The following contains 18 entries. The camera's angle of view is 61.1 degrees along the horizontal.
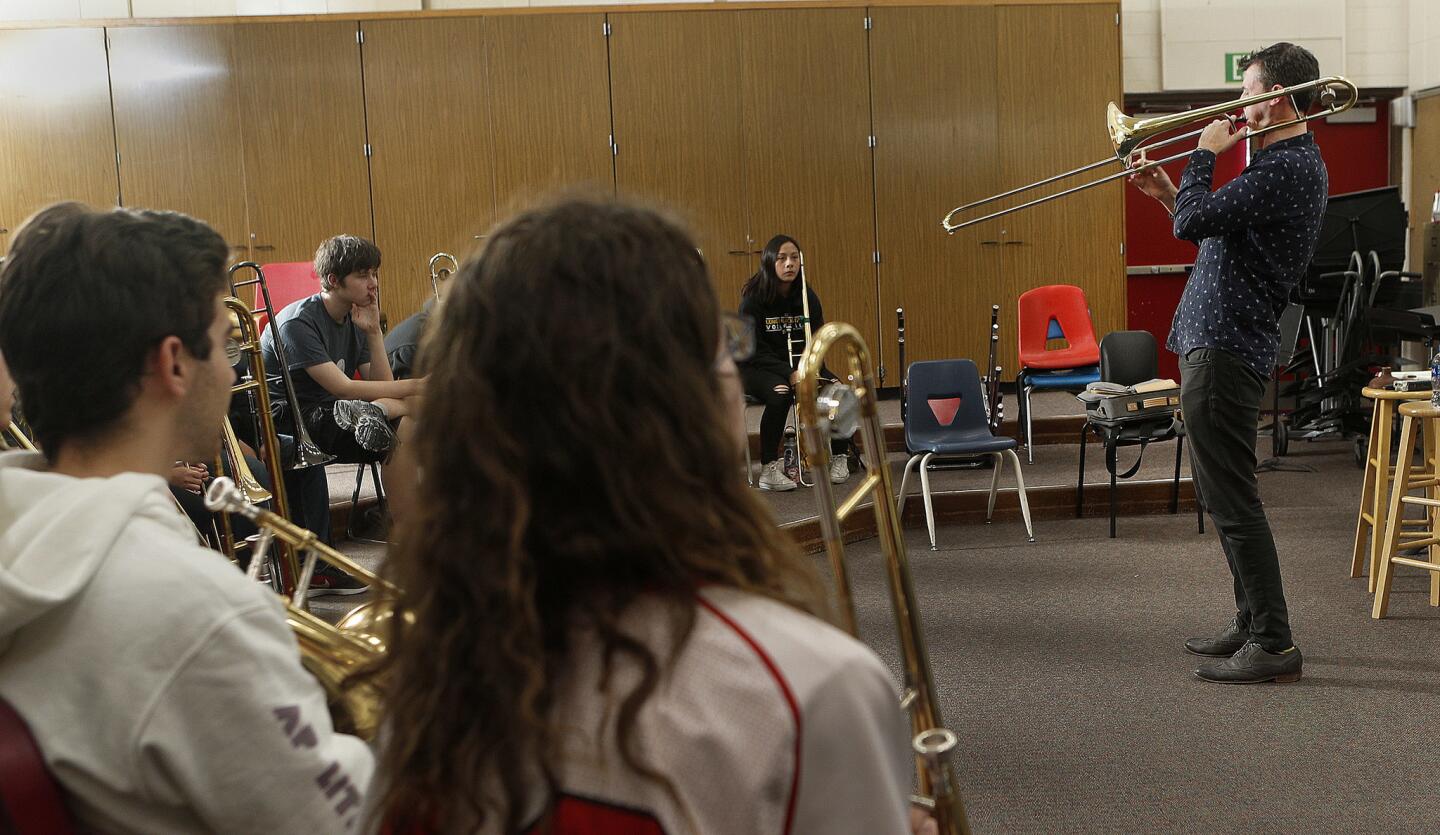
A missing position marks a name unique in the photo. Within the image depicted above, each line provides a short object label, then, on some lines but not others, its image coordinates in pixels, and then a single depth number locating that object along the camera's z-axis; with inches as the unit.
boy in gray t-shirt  164.1
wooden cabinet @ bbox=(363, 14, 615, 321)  305.0
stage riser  219.5
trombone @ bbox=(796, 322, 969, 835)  47.4
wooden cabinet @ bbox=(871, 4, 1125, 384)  312.8
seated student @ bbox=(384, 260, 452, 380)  202.7
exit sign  339.6
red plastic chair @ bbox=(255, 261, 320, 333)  256.1
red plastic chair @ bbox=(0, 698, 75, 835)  34.4
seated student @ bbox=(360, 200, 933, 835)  25.8
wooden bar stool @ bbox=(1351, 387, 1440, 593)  152.5
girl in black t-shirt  229.9
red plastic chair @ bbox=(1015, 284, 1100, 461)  268.2
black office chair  233.6
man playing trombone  114.6
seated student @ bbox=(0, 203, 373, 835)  36.0
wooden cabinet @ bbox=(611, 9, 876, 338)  309.3
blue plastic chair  207.2
